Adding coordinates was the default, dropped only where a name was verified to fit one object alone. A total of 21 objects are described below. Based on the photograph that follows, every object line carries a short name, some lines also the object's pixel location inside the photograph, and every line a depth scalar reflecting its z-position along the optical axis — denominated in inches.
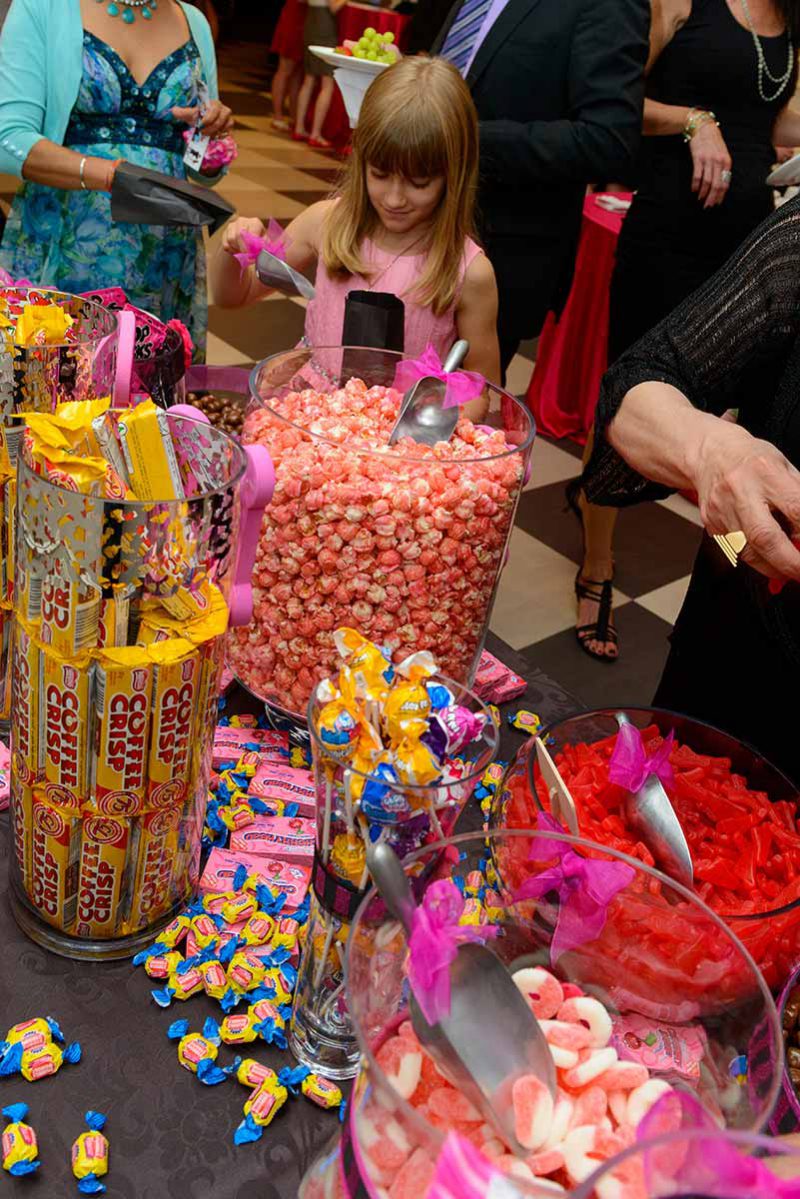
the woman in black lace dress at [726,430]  47.4
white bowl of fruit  83.7
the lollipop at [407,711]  27.4
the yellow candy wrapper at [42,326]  39.3
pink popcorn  42.5
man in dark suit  87.0
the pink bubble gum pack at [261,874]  38.0
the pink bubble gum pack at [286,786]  42.6
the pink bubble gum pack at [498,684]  51.4
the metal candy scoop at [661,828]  35.9
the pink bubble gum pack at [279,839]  40.0
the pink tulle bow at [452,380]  49.3
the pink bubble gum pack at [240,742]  44.6
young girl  67.2
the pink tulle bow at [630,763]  37.9
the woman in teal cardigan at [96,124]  83.0
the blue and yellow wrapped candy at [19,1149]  28.1
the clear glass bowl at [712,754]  33.1
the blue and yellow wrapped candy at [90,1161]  28.3
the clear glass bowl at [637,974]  23.7
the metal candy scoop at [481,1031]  22.6
